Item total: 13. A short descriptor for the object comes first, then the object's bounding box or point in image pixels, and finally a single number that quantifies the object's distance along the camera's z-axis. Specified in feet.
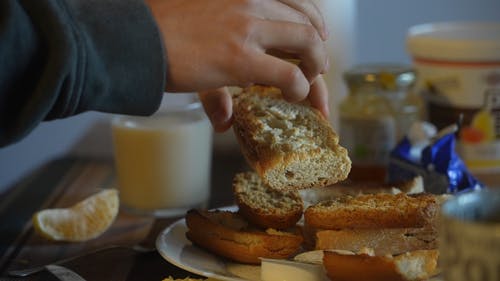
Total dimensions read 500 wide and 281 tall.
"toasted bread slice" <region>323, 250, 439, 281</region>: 2.18
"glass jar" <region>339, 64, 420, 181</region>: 3.31
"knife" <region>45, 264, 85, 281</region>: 2.42
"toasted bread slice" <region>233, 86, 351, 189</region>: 2.35
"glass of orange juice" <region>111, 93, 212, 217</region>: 3.07
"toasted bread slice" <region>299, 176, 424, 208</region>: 2.73
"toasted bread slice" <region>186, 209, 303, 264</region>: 2.39
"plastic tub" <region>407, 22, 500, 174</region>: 3.35
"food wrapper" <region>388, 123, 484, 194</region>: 2.88
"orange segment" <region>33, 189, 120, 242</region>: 2.77
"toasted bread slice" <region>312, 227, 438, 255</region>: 2.32
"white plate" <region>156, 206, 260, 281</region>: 2.34
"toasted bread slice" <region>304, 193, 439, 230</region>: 2.35
